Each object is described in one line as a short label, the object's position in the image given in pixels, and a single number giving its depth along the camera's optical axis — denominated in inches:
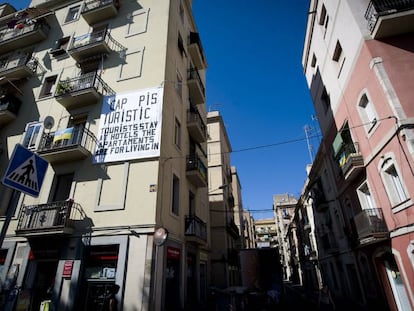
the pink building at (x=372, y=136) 359.3
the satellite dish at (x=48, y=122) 406.7
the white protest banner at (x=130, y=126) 433.7
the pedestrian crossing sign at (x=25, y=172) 159.5
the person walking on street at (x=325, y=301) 507.2
